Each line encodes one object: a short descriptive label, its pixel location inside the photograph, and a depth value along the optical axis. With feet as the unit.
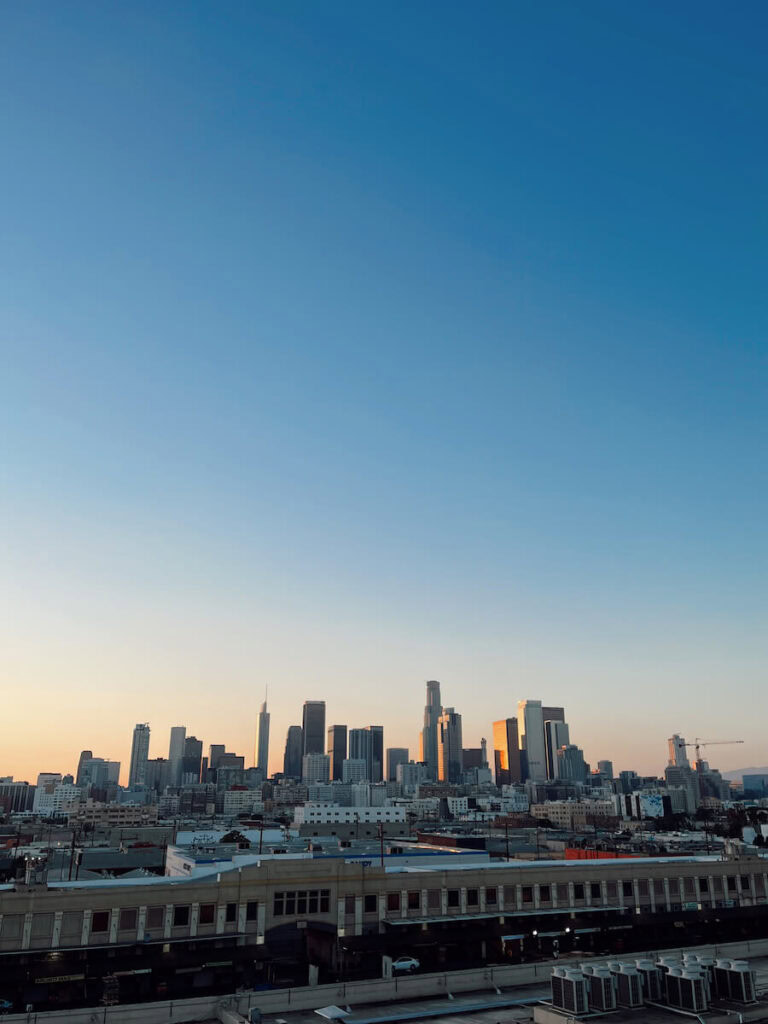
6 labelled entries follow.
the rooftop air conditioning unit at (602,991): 115.75
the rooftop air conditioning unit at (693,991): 114.93
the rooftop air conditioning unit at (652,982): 119.34
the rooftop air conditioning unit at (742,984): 120.57
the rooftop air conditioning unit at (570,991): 114.52
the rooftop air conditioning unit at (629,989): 117.19
